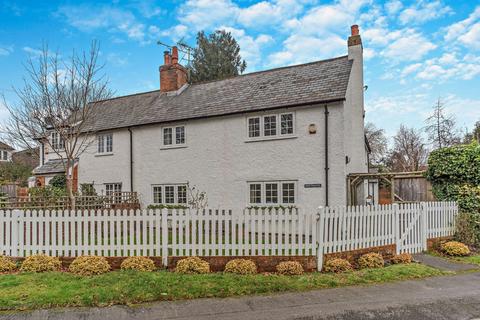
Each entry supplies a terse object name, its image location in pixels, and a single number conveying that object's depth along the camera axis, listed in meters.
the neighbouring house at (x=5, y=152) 54.91
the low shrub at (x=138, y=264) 8.11
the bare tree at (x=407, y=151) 39.26
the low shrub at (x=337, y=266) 8.23
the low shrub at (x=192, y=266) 7.95
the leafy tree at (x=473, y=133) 32.39
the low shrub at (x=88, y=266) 7.86
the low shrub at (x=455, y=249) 10.12
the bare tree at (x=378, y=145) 44.27
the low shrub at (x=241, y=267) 7.90
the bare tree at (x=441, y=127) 31.23
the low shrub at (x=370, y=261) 8.66
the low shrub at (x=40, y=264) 8.05
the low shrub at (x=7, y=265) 8.16
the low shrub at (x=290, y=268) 7.94
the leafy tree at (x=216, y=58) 41.09
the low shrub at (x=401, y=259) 9.28
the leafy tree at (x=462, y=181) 11.47
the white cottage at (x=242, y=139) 14.09
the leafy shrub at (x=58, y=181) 20.64
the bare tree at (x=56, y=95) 13.34
